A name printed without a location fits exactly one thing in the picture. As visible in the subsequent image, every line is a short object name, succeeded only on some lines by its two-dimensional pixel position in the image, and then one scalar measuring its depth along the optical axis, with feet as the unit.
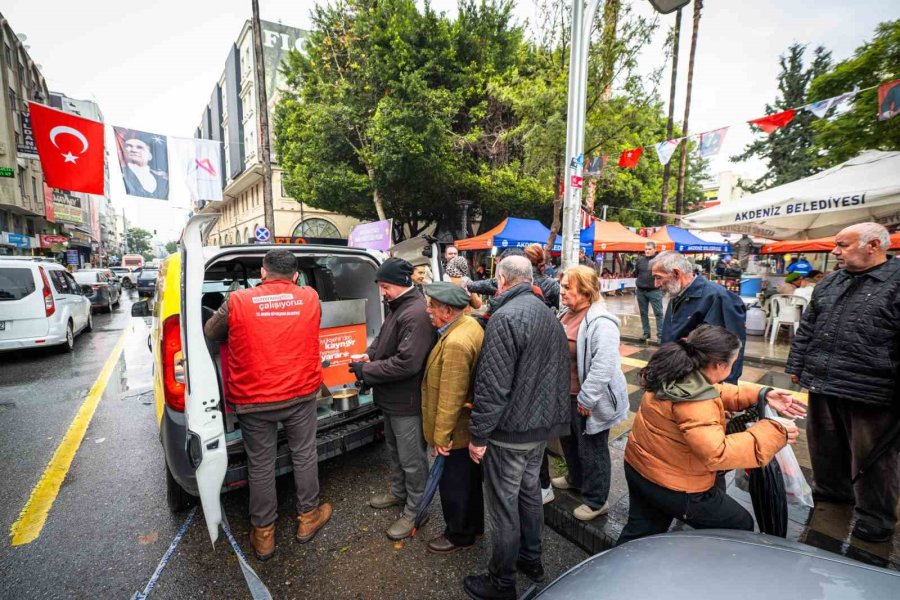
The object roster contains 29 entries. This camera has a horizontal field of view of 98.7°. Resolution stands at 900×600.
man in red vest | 7.77
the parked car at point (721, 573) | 4.05
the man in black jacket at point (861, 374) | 7.72
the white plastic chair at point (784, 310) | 23.62
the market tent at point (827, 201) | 12.87
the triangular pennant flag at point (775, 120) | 23.12
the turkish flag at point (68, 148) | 27.91
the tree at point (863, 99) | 23.47
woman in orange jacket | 5.28
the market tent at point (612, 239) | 46.44
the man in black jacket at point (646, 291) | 24.94
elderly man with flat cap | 6.91
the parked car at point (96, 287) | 43.50
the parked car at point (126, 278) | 92.31
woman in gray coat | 8.10
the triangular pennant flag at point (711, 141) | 29.45
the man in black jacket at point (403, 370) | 8.03
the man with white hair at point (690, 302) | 9.12
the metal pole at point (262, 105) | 38.86
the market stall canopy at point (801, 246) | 31.04
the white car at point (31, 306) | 21.59
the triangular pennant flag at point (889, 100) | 18.08
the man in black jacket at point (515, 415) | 6.34
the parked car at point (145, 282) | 65.69
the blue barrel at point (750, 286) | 34.61
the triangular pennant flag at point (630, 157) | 35.70
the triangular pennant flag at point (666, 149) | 29.86
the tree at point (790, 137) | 74.64
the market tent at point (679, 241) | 51.24
